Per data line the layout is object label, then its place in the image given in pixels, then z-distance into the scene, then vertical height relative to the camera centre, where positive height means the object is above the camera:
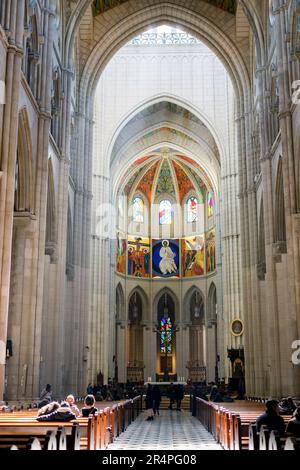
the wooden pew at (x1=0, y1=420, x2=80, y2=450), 6.55 -0.97
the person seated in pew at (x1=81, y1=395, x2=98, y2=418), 10.53 -0.90
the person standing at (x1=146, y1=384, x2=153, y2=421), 25.94 -1.63
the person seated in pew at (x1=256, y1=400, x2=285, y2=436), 8.26 -0.82
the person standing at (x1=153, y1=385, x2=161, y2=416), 25.35 -1.72
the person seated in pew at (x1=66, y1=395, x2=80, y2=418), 10.89 -0.86
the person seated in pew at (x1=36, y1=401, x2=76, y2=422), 9.38 -0.89
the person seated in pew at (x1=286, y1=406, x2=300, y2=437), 7.87 -0.89
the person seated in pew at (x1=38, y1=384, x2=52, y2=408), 13.40 -0.90
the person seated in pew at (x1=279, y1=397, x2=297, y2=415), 12.36 -1.03
